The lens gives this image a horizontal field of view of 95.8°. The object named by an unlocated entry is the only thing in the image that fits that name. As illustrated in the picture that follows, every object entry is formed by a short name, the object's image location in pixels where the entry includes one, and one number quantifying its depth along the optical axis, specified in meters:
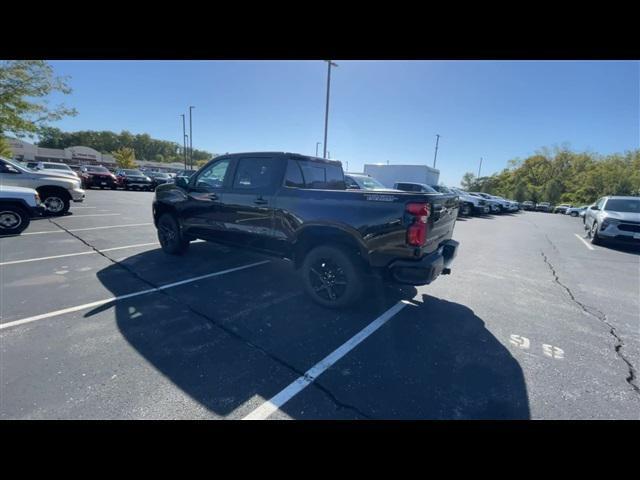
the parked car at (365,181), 14.15
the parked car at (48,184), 9.06
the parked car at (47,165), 19.70
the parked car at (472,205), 19.02
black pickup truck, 3.27
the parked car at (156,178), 27.01
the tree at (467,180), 79.29
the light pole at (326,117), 19.47
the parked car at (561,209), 40.75
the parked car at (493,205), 22.68
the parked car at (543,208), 45.62
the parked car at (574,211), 34.01
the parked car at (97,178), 22.00
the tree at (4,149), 31.47
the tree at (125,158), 71.44
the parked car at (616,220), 8.70
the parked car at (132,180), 24.14
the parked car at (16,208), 7.05
